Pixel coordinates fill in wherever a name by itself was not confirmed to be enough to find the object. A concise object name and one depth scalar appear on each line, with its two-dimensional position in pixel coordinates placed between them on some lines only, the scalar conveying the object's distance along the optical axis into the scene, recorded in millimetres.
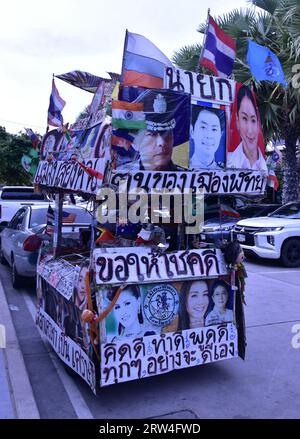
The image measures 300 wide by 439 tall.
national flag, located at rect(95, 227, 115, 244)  4516
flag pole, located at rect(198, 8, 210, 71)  4472
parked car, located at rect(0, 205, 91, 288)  7840
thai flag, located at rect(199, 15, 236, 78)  4539
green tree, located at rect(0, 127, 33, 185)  28688
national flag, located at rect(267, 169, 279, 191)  4391
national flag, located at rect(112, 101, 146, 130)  3566
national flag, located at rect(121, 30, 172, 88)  3795
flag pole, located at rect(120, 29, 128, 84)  3771
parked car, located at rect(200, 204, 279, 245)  12111
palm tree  12125
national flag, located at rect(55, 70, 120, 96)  5277
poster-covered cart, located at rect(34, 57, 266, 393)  3750
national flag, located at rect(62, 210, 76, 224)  8102
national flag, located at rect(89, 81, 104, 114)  4117
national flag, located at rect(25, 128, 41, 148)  6209
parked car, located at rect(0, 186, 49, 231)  13750
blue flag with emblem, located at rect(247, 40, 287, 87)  4676
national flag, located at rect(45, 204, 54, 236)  6471
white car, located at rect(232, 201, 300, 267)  10680
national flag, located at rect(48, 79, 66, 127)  5883
